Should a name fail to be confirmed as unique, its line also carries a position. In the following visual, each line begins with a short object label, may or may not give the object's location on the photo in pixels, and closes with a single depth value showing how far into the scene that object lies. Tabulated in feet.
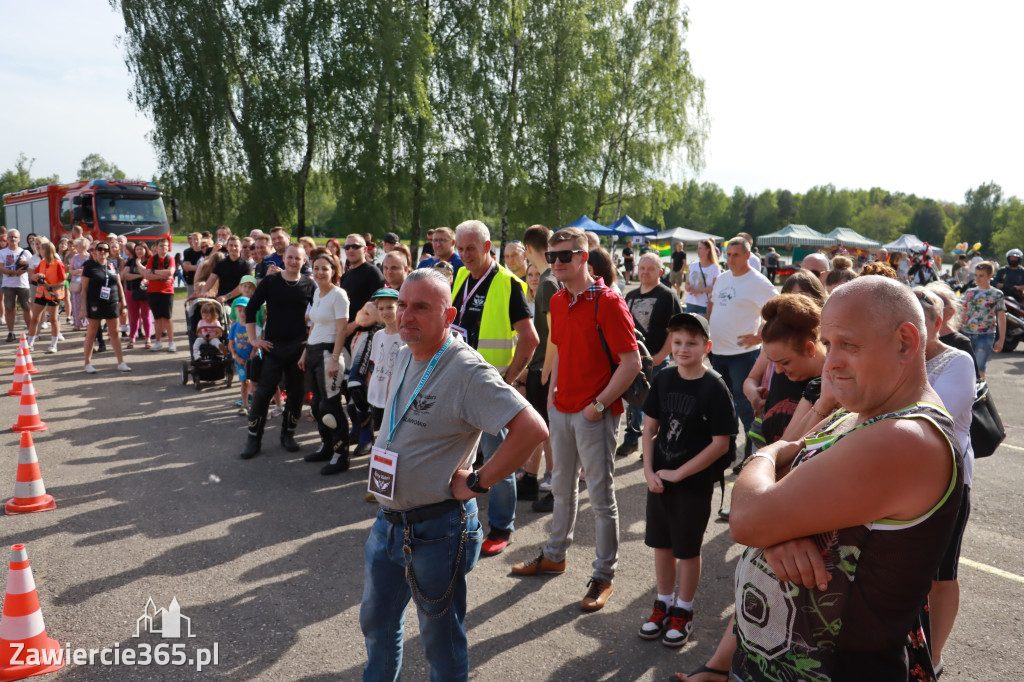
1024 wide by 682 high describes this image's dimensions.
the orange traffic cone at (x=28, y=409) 21.79
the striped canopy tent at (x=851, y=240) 178.19
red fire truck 66.69
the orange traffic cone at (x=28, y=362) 26.36
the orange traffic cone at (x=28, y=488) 16.96
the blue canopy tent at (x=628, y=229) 91.30
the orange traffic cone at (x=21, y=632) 10.50
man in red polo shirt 12.91
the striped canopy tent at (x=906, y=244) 137.59
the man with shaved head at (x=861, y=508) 4.42
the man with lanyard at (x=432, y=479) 8.24
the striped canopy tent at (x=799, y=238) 178.73
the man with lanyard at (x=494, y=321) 15.53
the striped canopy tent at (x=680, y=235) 166.91
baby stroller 31.68
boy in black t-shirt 11.67
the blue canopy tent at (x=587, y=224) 83.87
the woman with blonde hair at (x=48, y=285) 39.75
